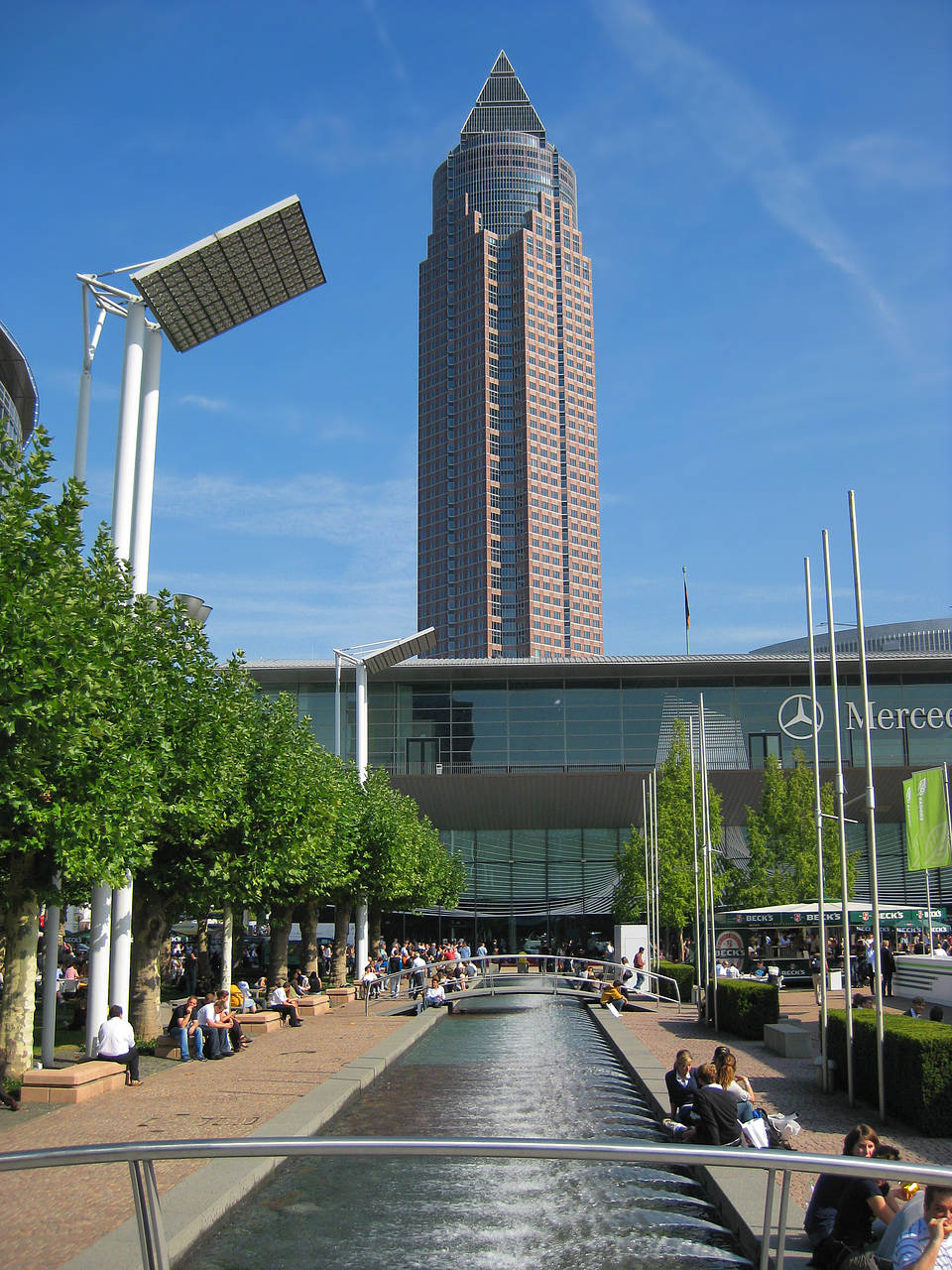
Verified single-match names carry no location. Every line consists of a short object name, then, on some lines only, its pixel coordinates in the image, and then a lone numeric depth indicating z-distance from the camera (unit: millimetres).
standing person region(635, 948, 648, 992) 38562
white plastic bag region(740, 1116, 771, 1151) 10844
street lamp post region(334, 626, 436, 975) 41875
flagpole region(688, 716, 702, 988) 32125
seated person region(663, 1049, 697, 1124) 13538
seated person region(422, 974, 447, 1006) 34625
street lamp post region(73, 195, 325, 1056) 19766
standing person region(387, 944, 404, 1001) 38844
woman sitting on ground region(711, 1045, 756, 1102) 12516
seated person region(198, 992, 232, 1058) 21641
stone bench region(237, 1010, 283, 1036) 26828
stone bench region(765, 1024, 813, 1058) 20922
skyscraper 179375
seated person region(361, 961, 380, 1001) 33438
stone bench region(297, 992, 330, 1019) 32250
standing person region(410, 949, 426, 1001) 38344
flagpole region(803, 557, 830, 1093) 16734
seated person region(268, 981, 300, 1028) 28859
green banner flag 26375
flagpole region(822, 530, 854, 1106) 15734
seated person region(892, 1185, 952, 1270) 5383
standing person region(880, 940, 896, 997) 32125
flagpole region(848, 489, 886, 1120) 14352
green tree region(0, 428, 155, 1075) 14477
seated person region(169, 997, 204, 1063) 21255
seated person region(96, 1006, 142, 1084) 17547
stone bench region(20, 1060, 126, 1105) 15750
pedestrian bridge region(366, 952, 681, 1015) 36031
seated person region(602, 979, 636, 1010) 34125
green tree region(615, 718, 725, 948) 49656
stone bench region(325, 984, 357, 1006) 36406
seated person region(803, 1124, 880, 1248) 7305
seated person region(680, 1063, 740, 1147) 11438
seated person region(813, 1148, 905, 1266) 7676
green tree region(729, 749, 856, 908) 52562
